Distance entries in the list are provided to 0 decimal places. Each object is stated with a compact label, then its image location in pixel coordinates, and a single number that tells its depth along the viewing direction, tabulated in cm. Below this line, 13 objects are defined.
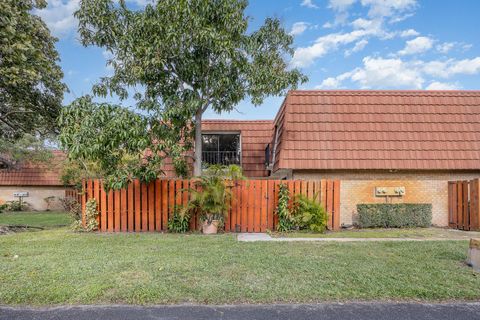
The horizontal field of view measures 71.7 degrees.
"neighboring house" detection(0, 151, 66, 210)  2498
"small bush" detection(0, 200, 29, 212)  2414
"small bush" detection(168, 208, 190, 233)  1033
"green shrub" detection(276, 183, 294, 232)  1036
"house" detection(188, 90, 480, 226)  1198
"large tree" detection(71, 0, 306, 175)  1012
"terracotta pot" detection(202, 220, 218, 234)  1016
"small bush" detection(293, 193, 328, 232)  1016
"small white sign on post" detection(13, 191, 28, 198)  2481
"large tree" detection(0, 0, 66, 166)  1094
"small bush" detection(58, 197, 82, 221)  1096
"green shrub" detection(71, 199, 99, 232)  1033
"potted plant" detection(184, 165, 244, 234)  990
